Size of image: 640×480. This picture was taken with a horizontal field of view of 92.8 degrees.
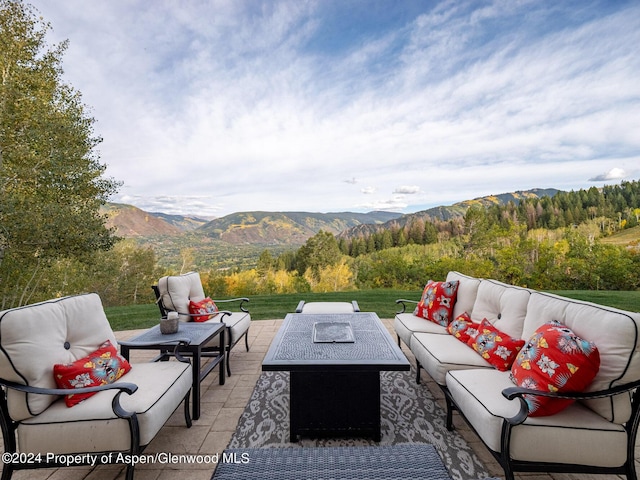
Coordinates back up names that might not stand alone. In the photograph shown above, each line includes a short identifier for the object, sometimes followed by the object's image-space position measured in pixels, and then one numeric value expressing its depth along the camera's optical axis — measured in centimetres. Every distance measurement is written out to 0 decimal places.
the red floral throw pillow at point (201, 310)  329
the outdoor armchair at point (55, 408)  147
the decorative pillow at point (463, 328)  259
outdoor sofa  141
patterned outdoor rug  184
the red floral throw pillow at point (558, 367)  144
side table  222
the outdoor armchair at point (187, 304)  314
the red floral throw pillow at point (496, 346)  205
